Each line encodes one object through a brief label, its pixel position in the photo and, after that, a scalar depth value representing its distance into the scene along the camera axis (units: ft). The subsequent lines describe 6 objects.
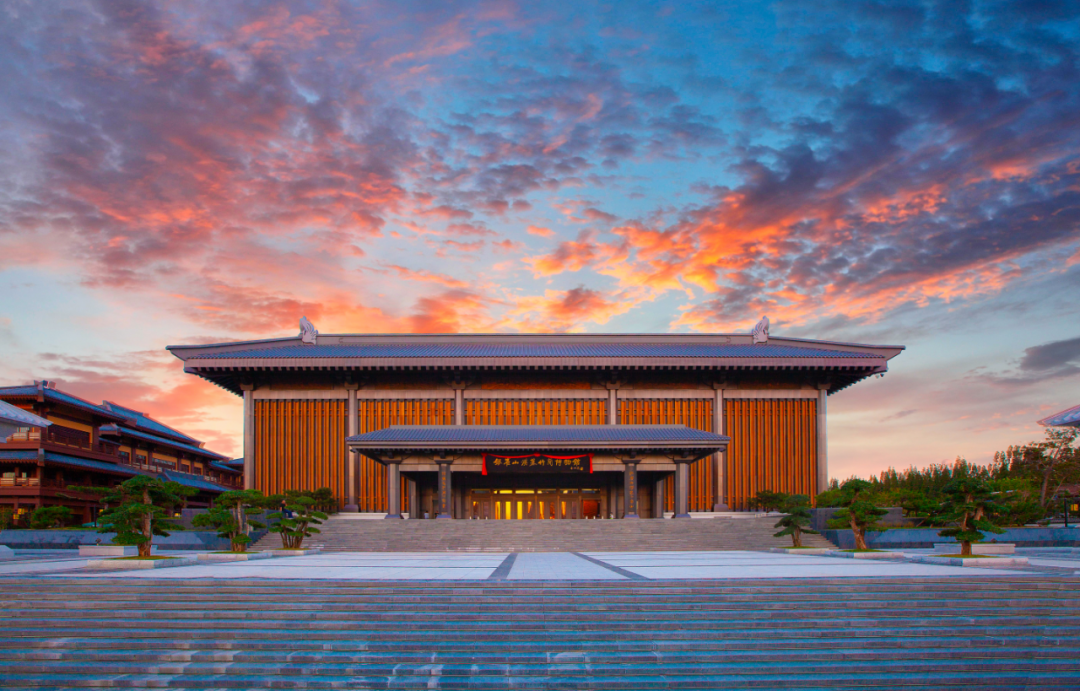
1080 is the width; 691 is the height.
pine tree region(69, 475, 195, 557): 57.21
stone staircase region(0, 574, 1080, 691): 31.04
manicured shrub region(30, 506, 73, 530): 97.81
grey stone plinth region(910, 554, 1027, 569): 49.93
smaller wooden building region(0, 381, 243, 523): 136.36
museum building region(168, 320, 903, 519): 117.91
